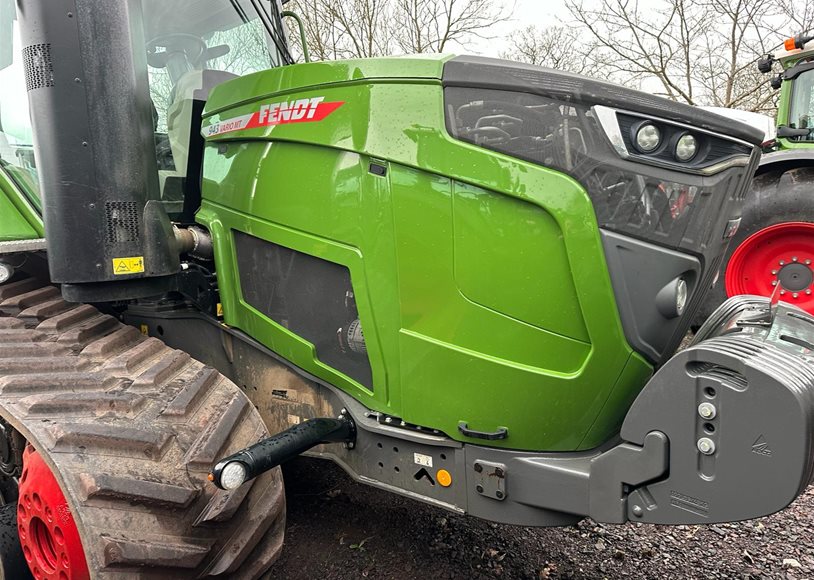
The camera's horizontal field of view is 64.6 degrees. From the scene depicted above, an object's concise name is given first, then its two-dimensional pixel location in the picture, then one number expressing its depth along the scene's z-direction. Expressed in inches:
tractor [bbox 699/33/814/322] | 187.3
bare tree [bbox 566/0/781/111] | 647.1
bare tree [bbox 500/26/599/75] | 726.5
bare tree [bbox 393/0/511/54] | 625.3
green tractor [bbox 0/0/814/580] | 61.1
